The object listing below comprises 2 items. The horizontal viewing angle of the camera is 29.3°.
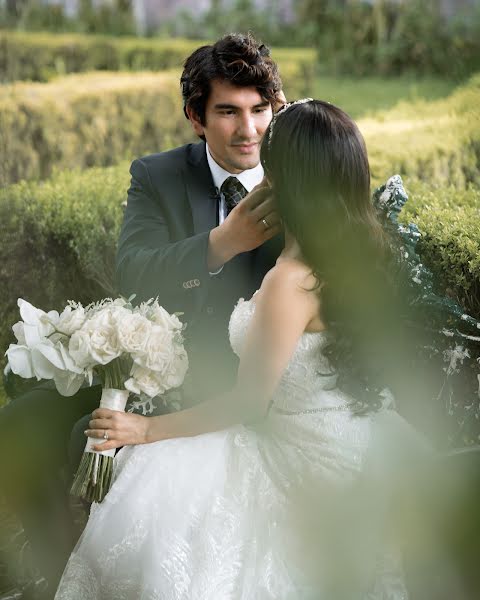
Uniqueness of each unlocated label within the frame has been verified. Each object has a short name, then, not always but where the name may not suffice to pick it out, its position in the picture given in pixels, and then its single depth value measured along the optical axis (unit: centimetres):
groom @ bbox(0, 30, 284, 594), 323
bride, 263
